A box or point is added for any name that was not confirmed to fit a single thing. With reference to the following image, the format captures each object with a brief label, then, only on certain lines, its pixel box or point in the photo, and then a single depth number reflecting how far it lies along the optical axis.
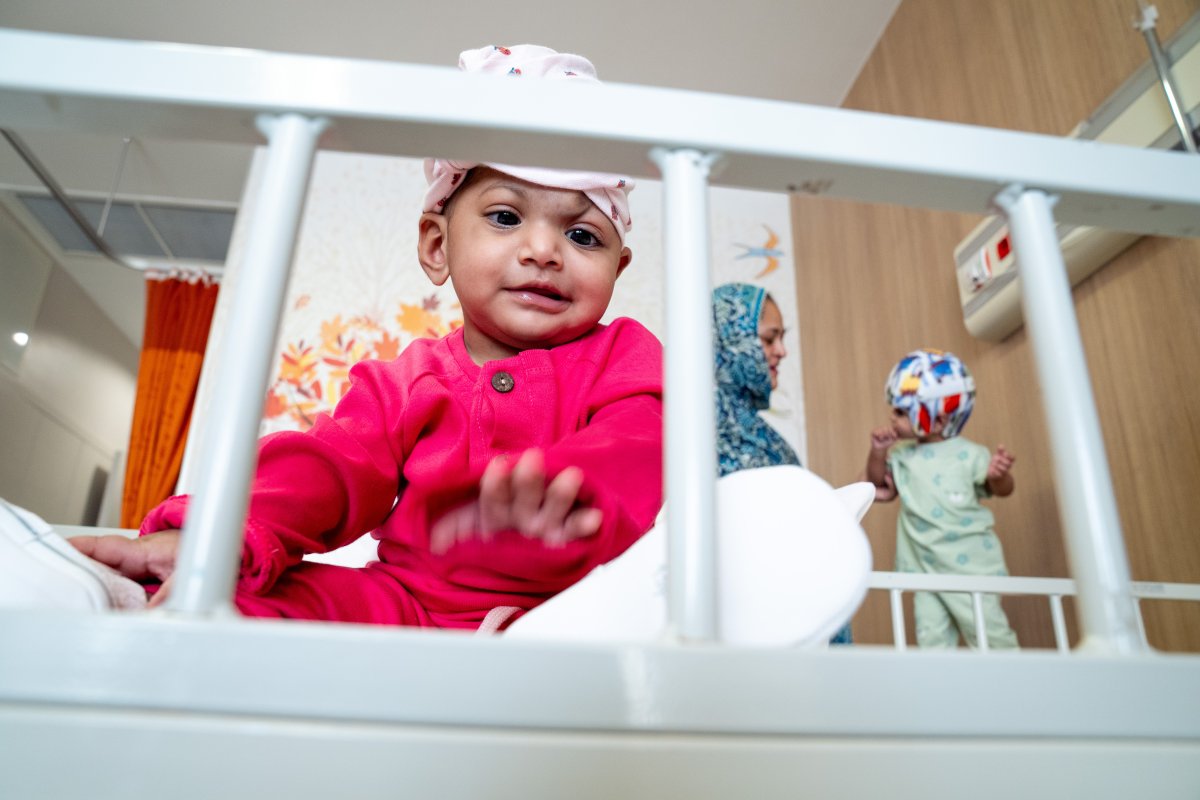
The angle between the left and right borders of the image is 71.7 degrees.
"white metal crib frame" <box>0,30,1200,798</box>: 0.30
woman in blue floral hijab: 1.53
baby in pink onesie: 0.59
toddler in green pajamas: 1.52
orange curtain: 2.86
